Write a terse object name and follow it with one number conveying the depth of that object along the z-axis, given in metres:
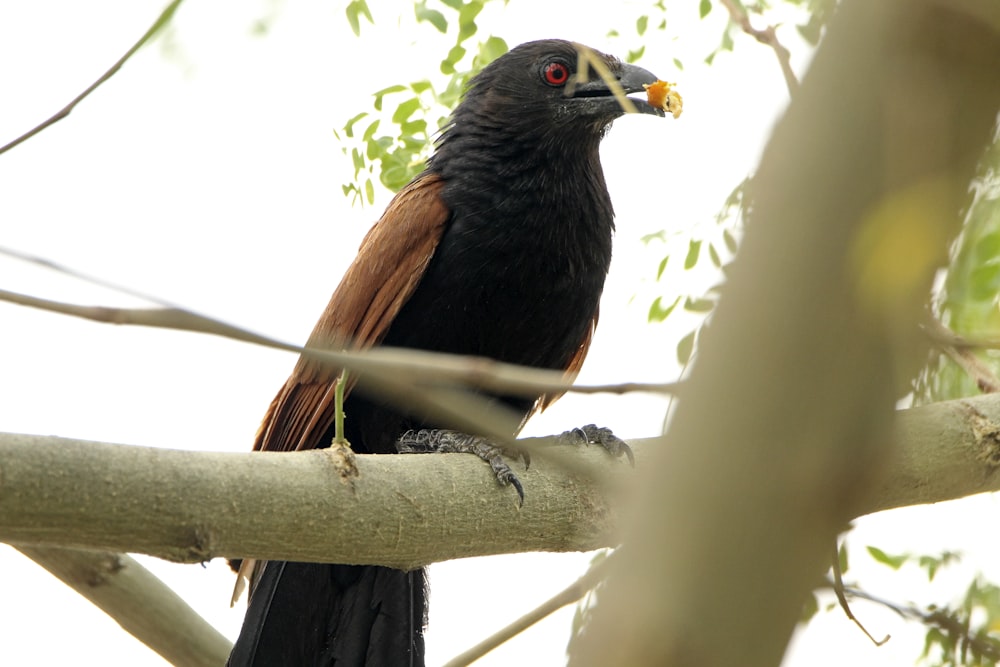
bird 5.83
